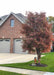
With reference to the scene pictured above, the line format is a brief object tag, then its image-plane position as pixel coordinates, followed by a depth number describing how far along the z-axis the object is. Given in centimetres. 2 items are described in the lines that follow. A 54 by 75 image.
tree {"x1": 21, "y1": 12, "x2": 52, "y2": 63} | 768
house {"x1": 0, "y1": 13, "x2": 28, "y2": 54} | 1753
